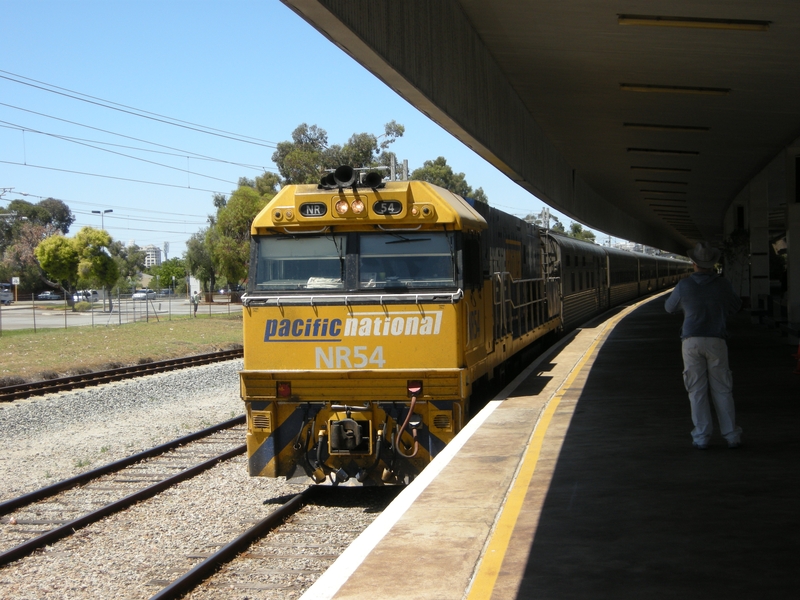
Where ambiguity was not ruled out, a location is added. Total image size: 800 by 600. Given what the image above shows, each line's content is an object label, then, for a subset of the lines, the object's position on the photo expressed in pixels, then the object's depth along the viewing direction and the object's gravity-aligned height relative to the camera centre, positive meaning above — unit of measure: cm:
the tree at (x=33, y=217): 11522 +1113
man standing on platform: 752 -62
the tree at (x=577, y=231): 14212 +830
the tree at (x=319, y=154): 4891 +814
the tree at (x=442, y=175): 9719 +1234
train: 881 -45
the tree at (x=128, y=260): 10813 +463
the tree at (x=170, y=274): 11369 +218
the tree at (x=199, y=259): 8319 +307
